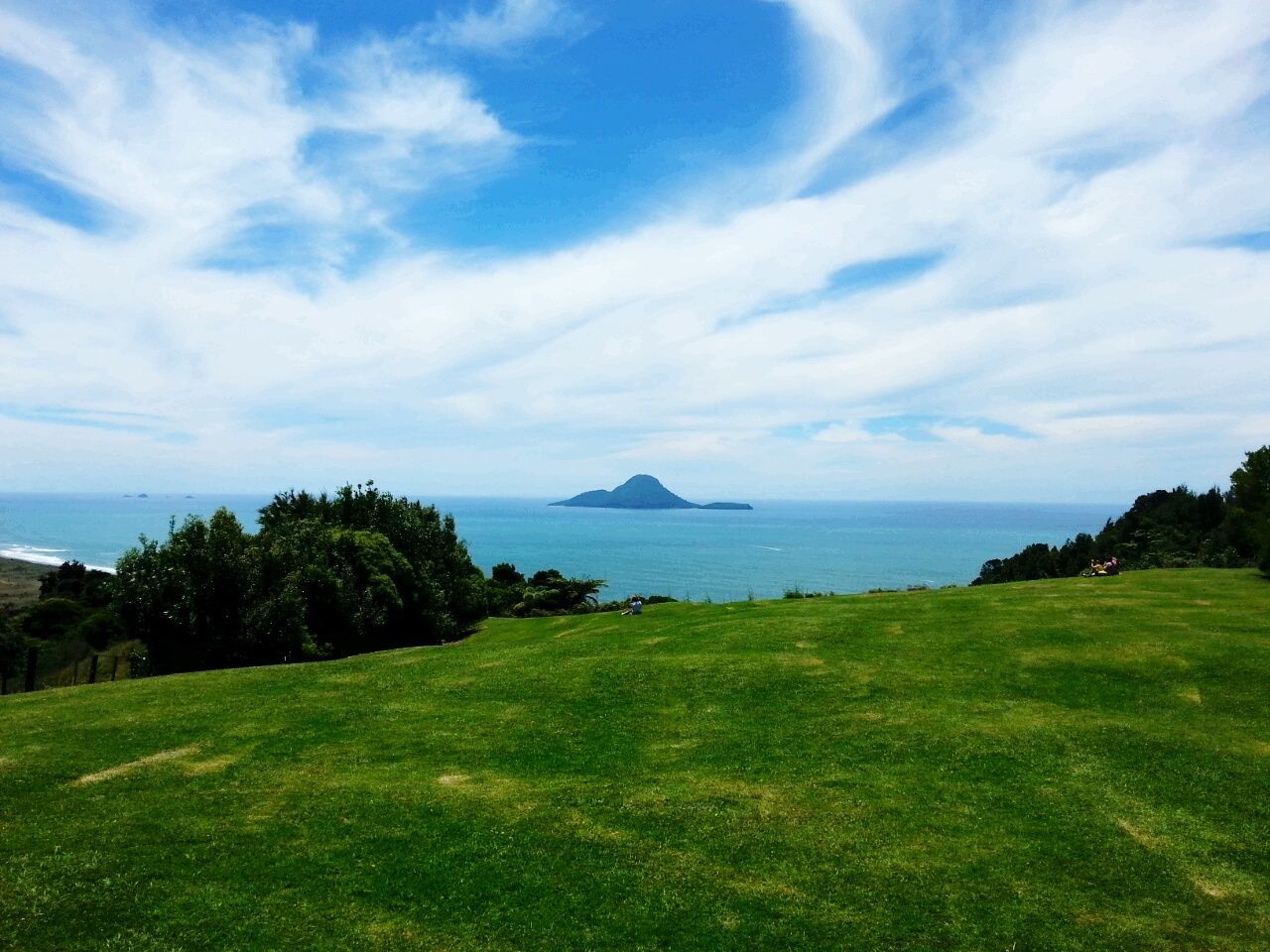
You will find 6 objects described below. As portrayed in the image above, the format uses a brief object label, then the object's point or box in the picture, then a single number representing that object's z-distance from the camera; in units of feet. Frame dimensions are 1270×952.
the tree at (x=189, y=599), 113.39
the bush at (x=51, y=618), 245.98
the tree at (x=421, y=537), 160.35
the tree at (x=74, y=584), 286.46
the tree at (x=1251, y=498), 110.42
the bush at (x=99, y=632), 230.89
